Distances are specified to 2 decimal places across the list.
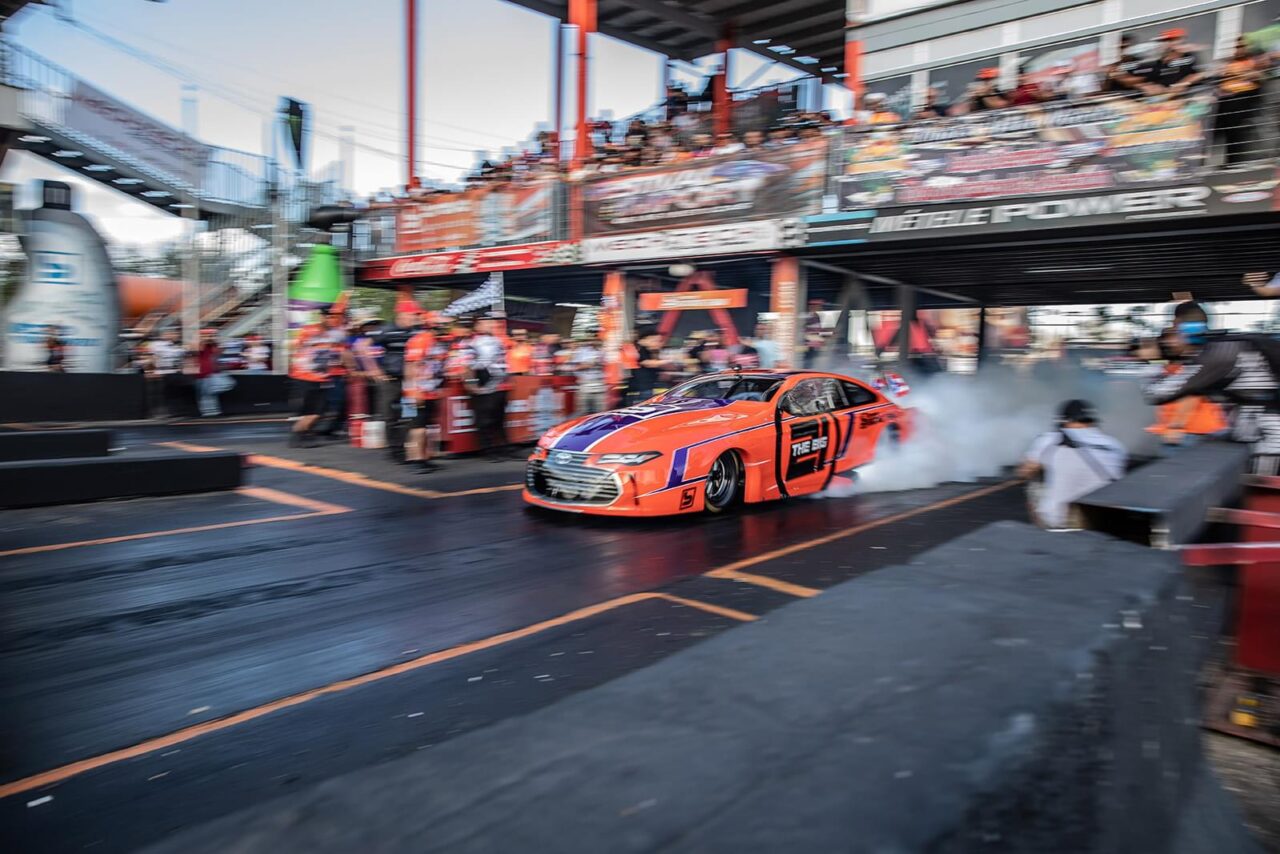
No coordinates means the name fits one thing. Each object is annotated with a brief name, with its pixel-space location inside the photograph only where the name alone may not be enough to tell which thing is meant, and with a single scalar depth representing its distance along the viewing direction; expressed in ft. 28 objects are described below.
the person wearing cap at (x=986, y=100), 42.50
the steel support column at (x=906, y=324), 61.67
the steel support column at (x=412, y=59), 81.87
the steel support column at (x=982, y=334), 72.69
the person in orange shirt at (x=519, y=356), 46.14
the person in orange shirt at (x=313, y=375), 40.27
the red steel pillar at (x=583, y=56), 66.98
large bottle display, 48.29
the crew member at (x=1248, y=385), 18.40
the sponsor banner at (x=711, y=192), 46.98
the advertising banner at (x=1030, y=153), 35.73
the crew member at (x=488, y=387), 39.70
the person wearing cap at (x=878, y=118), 43.41
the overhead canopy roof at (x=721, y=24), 77.51
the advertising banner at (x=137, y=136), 62.18
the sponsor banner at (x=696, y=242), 48.06
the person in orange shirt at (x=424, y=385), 36.01
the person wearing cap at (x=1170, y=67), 38.99
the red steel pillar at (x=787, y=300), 49.39
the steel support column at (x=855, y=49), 62.80
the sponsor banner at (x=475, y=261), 59.36
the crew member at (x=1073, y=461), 17.33
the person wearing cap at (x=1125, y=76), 38.73
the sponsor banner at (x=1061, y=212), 34.60
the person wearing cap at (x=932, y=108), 43.98
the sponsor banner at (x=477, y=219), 60.85
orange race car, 24.04
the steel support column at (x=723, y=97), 66.64
